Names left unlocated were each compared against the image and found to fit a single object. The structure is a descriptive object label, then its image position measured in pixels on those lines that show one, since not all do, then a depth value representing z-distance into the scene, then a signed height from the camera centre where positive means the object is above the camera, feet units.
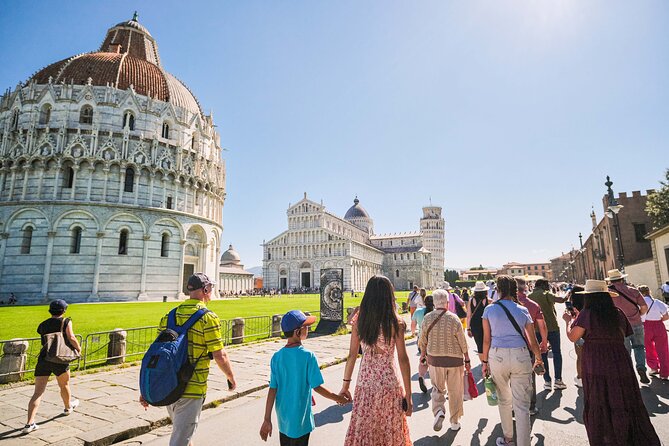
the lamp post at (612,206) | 51.34 +10.39
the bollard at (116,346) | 29.25 -5.05
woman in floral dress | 10.14 -2.81
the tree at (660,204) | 94.63 +19.83
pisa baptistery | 95.04 +28.43
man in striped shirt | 11.21 -2.68
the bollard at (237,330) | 39.19 -5.21
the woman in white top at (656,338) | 23.08 -4.04
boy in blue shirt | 9.83 -2.98
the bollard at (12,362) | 23.32 -5.00
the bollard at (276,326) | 44.34 -5.45
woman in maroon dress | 11.85 -3.53
